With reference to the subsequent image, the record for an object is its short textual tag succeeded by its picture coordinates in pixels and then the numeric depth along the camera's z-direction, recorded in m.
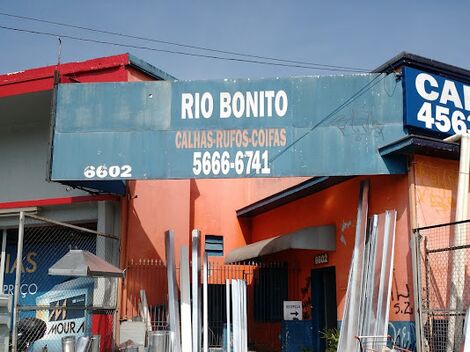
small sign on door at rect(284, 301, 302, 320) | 14.21
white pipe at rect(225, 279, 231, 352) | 12.76
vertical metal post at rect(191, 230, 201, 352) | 12.28
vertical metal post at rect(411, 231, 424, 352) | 10.19
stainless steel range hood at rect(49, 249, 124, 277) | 10.54
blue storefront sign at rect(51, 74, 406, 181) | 11.48
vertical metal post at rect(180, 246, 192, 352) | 12.16
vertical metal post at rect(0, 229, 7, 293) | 15.67
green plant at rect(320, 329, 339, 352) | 12.11
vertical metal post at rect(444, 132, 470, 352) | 10.02
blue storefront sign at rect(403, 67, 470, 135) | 11.37
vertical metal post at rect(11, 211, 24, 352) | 10.48
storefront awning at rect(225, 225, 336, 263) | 13.37
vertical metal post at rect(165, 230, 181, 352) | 12.35
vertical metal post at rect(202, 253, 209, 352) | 12.27
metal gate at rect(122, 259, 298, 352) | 13.84
